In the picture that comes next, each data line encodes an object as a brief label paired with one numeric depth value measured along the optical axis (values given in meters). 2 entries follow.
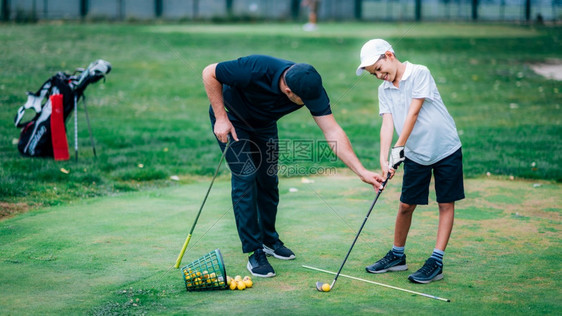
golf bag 8.59
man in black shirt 4.49
